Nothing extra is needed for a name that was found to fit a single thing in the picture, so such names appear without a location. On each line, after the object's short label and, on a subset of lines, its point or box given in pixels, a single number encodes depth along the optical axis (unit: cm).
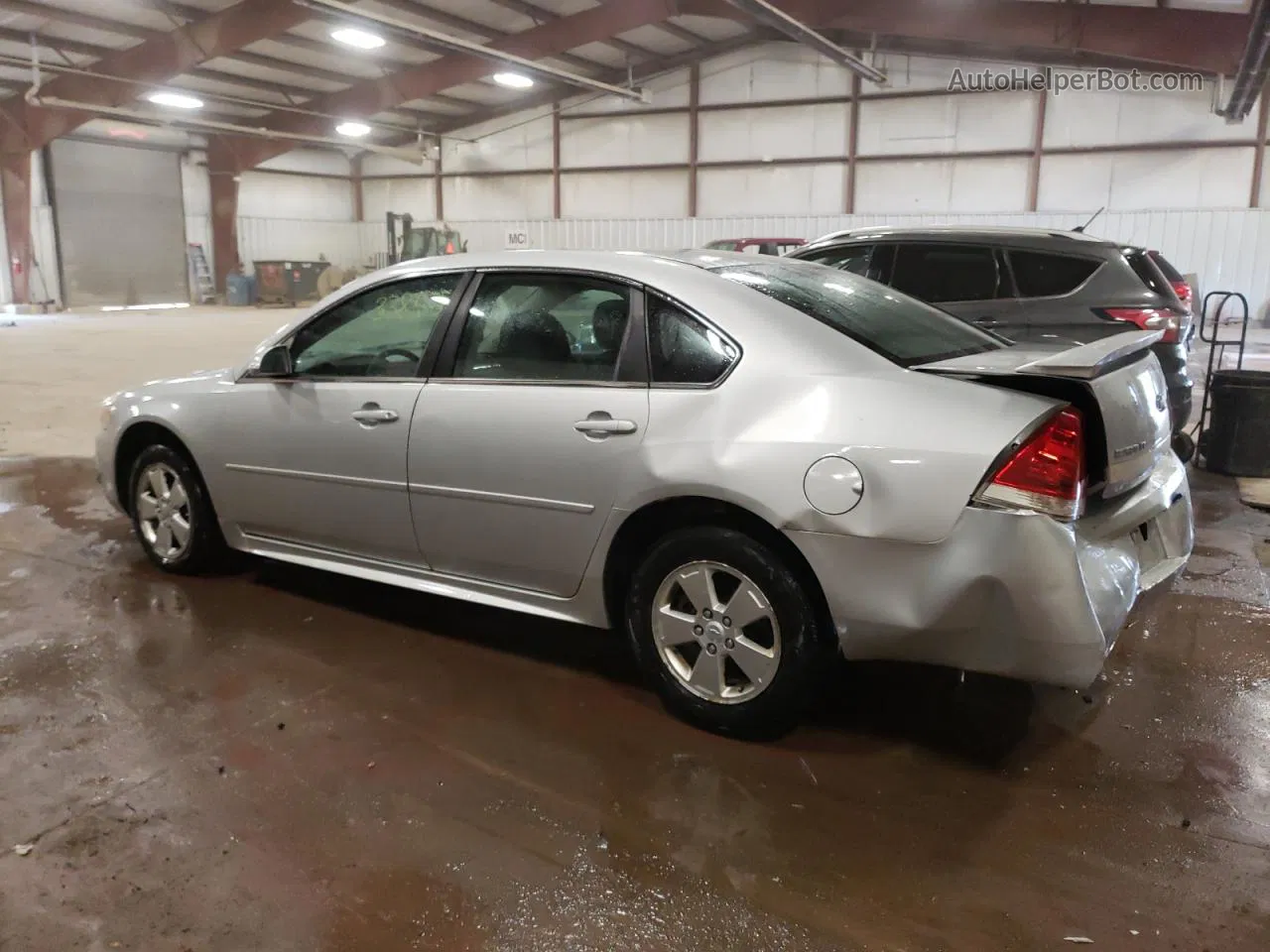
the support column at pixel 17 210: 2139
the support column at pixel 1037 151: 1898
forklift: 2252
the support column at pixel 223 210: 2545
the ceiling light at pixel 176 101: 2113
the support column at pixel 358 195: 2969
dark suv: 570
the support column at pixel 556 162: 2478
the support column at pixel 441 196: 2778
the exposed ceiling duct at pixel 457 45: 1433
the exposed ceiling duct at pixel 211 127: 1902
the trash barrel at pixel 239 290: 2539
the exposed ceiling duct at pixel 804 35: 1446
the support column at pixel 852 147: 2072
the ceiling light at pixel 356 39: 1747
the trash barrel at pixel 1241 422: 607
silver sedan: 234
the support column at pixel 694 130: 2253
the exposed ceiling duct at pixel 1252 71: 1087
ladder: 2586
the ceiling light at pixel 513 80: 2150
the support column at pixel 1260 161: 1741
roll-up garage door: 2353
